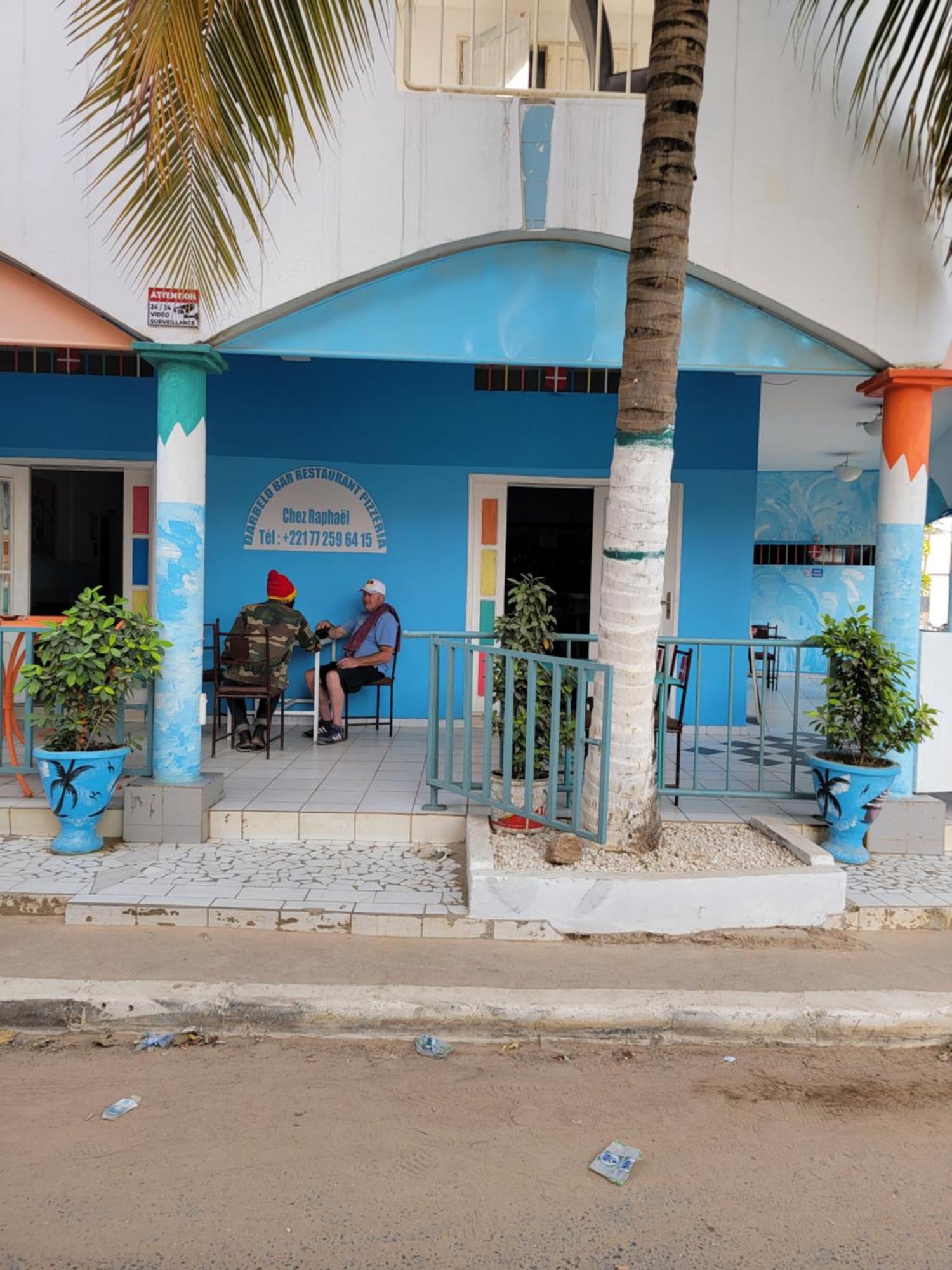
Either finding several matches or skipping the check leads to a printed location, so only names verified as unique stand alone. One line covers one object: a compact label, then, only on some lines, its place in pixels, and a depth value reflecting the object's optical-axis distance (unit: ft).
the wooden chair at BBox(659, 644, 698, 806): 17.88
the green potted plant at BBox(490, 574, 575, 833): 16.51
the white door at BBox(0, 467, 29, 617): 26.43
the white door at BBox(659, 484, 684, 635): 26.53
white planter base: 14.10
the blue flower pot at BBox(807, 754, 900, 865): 16.71
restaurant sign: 26.43
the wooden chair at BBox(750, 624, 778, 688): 41.46
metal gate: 14.97
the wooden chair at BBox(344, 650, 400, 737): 25.30
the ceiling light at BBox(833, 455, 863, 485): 40.65
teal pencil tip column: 17.25
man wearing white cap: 24.34
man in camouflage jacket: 22.31
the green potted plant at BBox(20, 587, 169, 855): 16.38
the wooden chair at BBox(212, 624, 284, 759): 22.06
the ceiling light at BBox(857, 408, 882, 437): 26.81
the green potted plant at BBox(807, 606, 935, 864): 16.72
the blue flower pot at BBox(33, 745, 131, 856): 16.38
